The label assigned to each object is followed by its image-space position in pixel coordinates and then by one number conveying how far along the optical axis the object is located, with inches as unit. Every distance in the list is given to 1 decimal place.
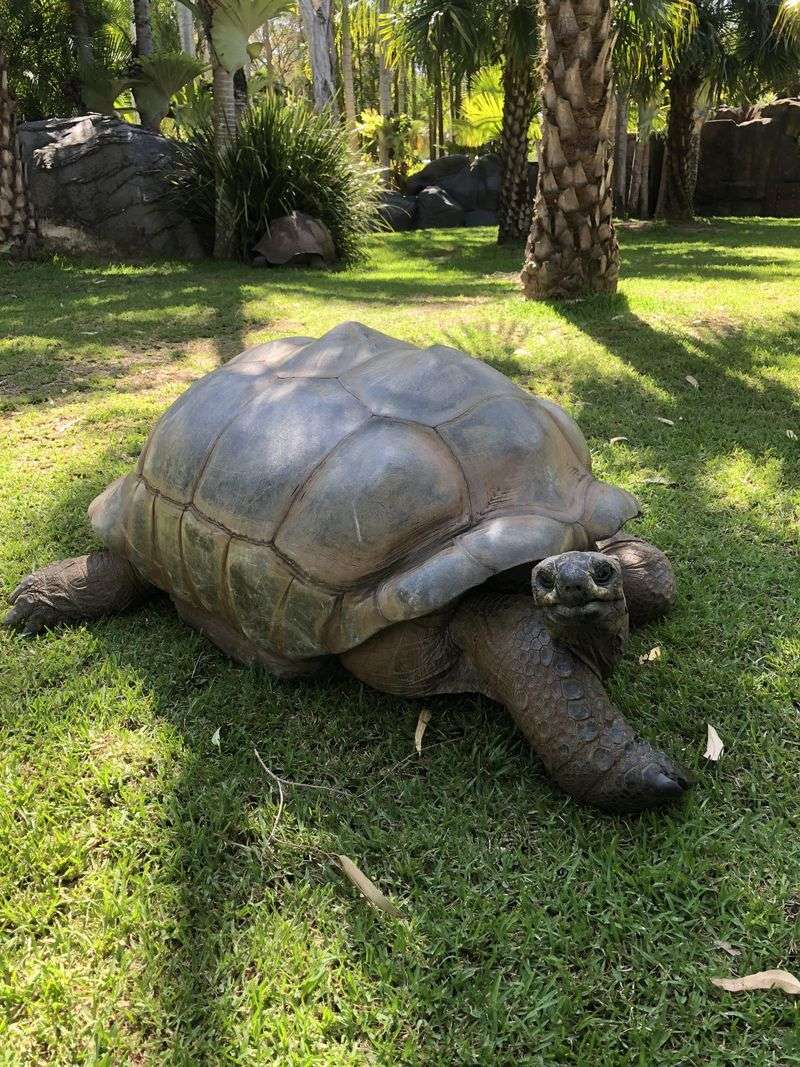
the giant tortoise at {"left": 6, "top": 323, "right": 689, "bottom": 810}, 70.7
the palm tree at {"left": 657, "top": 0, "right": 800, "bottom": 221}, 512.1
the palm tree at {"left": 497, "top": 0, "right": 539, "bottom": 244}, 381.7
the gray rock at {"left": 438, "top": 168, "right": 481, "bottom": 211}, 709.3
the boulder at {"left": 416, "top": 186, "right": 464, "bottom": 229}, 673.6
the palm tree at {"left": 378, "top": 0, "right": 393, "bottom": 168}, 961.1
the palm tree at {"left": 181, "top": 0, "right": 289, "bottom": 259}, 355.6
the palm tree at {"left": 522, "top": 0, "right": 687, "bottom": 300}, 218.1
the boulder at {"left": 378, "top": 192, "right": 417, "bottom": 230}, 644.1
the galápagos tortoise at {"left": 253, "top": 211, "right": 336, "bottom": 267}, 369.7
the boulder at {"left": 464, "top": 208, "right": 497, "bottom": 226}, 692.7
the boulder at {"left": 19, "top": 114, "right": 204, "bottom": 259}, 389.7
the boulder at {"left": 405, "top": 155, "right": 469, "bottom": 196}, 745.6
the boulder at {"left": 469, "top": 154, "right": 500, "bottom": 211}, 713.6
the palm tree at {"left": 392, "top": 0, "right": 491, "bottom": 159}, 391.5
